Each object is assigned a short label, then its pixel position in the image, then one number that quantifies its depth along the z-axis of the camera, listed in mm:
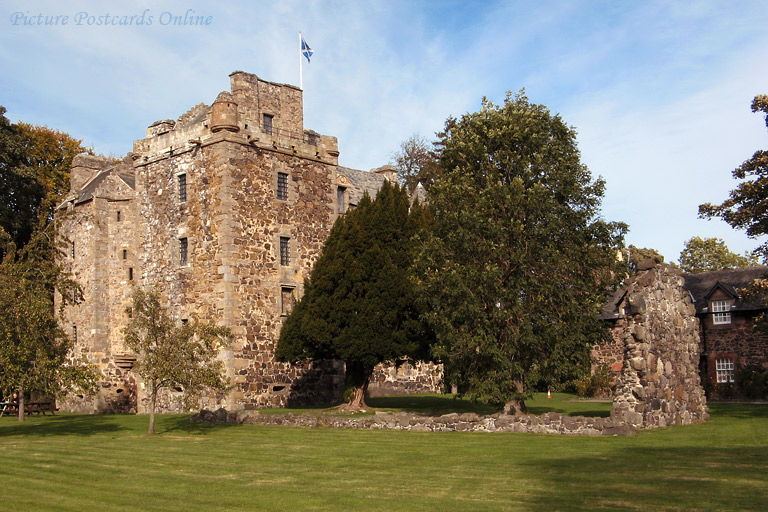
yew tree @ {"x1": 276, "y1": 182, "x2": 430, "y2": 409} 27766
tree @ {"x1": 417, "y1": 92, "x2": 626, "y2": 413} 23422
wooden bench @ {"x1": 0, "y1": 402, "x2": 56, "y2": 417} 33406
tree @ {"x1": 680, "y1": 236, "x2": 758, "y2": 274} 63375
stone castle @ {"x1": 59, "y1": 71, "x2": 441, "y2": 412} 31469
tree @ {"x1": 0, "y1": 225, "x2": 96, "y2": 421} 21359
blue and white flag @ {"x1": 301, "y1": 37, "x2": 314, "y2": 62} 35094
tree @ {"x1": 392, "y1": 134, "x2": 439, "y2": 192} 53906
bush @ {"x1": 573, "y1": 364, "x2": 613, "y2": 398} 42156
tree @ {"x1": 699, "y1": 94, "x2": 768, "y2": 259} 27016
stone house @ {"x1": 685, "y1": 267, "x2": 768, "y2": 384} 39781
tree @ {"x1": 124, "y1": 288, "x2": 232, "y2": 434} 23406
